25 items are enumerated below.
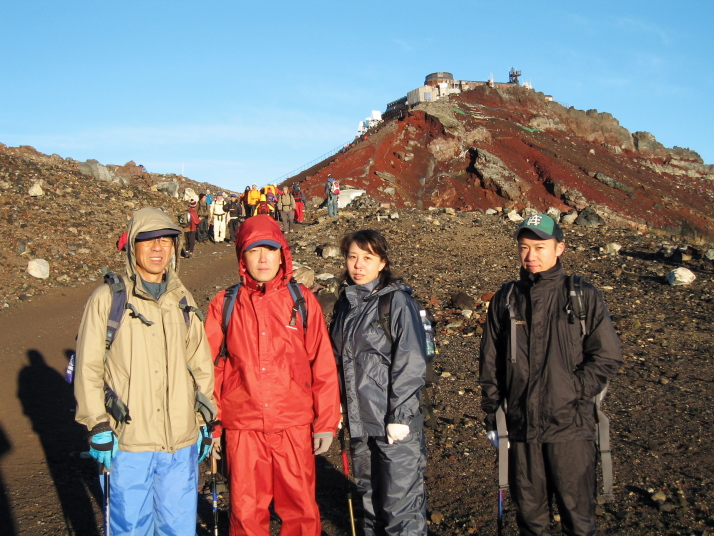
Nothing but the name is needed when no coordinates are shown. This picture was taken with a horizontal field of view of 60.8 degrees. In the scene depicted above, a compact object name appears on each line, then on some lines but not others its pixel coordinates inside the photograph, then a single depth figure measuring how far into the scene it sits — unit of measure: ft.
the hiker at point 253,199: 54.85
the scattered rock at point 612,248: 41.11
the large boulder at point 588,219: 51.34
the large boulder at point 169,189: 66.49
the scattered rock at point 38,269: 39.34
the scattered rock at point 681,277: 33.58
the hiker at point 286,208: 55.01
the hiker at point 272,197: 54.70
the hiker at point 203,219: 54.13
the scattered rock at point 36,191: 51.47
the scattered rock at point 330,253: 42.79
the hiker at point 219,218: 53.31
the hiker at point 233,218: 55.77
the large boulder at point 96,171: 63.62
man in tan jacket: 8.96
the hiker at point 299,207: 60.64
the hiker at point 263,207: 50.80
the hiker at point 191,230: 49.92
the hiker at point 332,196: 58.49
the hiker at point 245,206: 55.71
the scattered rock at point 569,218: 52.61
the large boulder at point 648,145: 183.52
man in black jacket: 9.44
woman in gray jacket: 10.26
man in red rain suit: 10.07
